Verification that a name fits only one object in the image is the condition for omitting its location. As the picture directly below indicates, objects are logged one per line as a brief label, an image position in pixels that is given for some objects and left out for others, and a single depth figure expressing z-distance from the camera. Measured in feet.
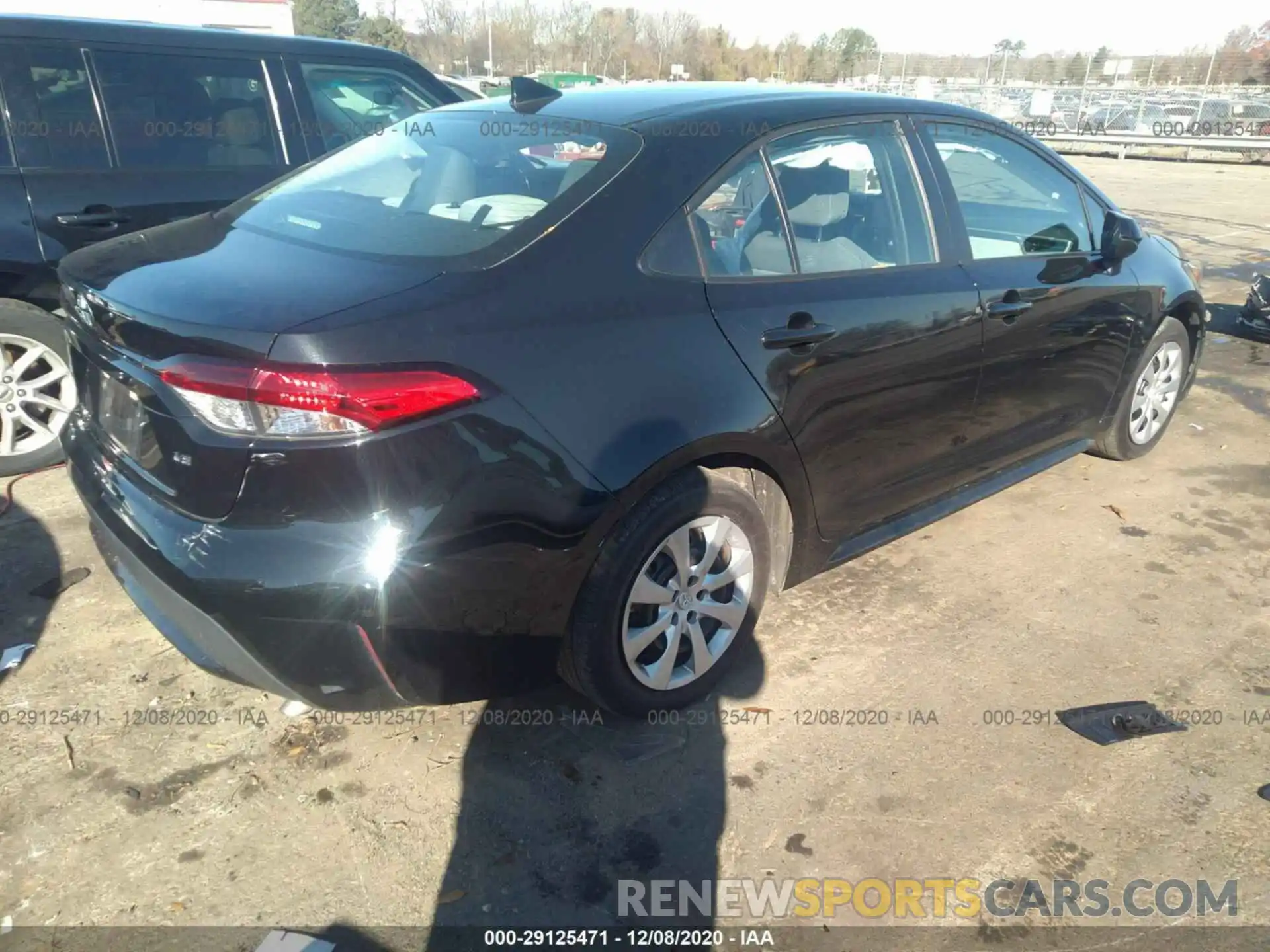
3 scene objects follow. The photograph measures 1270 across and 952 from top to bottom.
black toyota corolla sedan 6.77
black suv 12.94
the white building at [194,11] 86.28
